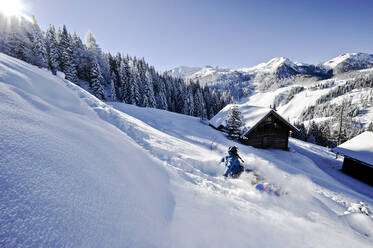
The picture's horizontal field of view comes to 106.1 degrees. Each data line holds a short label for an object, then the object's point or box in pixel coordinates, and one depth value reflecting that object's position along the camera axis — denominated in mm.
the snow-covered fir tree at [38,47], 23500
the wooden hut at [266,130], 15469
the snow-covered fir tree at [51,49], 30234
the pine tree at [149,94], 40625
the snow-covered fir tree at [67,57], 31781
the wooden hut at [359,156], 12328
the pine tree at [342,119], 22500
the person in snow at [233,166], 5422
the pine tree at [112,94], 37125
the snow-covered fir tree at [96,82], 30855
